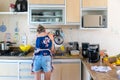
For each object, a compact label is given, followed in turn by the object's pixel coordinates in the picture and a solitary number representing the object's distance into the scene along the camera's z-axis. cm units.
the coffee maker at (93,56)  177
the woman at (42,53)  197
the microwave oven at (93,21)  218
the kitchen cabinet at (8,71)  210
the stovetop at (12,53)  217
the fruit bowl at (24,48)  229
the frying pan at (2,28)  245
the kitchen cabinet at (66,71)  210
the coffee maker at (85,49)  199
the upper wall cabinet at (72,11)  219
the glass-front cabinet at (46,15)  220
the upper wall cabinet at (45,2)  218
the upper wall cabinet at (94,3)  218
